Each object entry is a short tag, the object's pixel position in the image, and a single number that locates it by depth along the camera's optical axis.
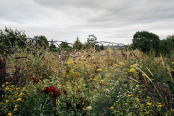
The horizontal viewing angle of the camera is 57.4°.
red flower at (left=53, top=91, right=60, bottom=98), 2.84
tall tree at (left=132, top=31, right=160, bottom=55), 41.88
